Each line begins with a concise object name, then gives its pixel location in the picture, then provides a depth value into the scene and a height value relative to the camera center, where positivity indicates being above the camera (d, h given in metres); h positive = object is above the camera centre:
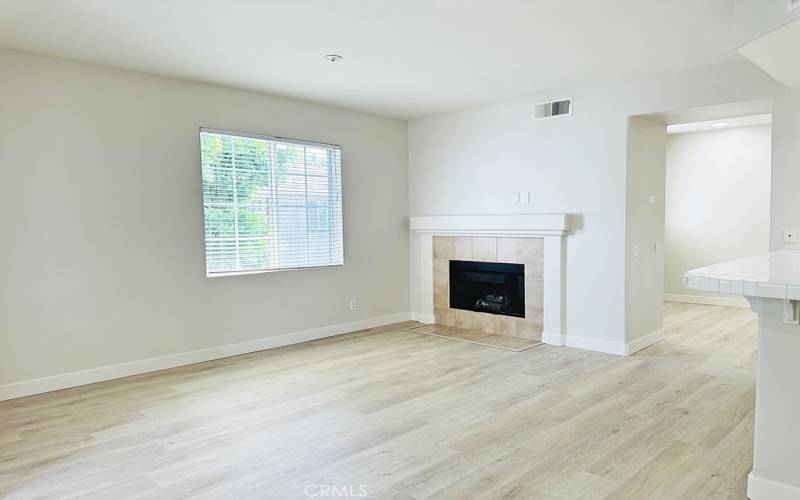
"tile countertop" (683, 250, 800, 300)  1.94 -0.23
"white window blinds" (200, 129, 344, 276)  4.93 +0.28
